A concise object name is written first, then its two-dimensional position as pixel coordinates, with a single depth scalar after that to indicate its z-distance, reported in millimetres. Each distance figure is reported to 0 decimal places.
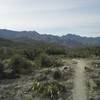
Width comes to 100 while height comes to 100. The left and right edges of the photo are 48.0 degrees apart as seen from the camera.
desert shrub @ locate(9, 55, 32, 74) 11120
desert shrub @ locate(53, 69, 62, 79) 9887
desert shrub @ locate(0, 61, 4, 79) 10269
